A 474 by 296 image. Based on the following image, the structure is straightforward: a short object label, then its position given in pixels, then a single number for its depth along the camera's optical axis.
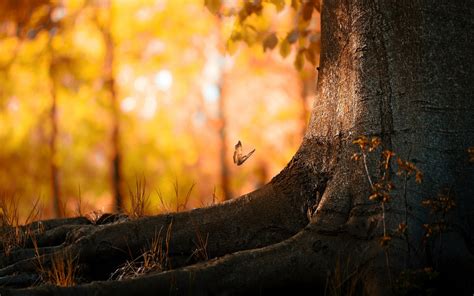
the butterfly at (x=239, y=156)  7.92
